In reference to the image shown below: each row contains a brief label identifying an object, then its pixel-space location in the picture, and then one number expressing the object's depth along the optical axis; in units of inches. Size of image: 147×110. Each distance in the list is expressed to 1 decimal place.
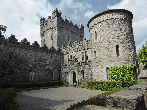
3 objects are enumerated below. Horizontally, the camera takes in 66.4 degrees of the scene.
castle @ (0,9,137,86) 715.4
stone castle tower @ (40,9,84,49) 1152.2
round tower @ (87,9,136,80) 693.3
